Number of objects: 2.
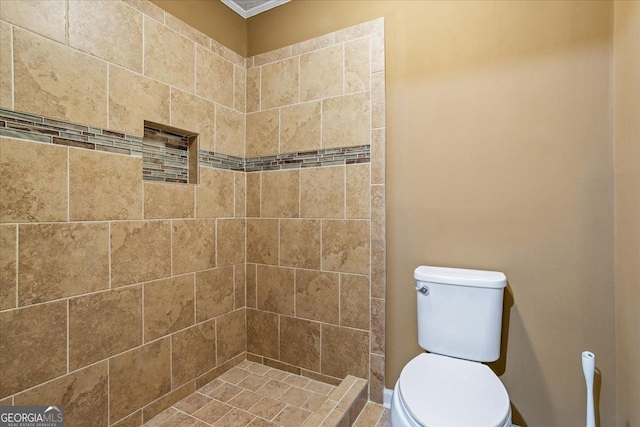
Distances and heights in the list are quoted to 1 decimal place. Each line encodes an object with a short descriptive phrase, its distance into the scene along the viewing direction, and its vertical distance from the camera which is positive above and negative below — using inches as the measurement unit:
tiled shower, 46.3 +0.1
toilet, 40.6 -25.3
